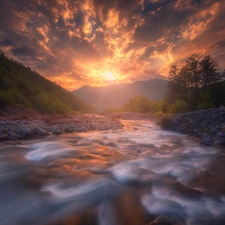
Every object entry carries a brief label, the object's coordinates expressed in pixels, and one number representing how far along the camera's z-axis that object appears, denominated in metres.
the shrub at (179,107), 24.61
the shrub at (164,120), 12.39
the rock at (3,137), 6.70
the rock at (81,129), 10.37
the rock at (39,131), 8.08
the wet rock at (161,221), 2.11
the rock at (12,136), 6.91
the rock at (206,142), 6.78
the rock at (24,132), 7.30
